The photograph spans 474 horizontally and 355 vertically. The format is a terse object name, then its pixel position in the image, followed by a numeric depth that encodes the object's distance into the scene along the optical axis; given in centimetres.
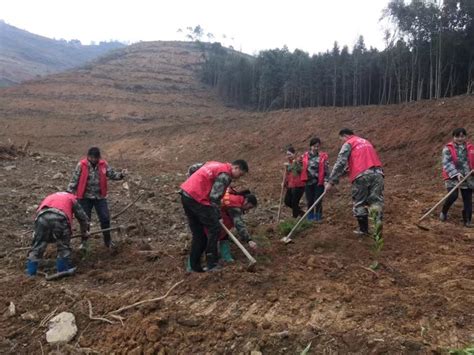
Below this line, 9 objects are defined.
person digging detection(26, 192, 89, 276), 555
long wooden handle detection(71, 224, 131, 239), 611
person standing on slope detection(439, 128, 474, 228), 690
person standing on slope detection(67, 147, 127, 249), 656
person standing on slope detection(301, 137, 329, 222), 750
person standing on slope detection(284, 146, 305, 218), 780
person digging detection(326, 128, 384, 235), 605
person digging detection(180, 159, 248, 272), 511
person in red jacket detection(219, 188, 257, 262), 560
